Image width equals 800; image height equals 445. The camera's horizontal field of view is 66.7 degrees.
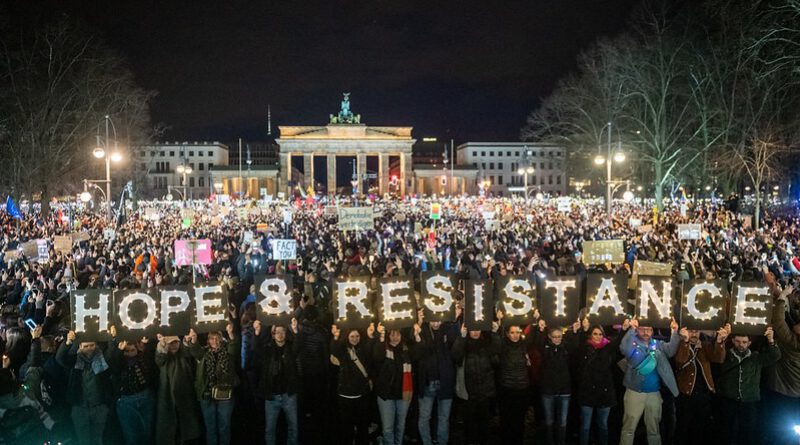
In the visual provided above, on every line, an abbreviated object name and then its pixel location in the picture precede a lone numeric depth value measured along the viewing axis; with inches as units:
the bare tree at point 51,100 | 1208.8
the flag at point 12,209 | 973.2
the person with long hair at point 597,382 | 272.7
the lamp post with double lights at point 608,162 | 1001.7
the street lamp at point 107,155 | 865.5
